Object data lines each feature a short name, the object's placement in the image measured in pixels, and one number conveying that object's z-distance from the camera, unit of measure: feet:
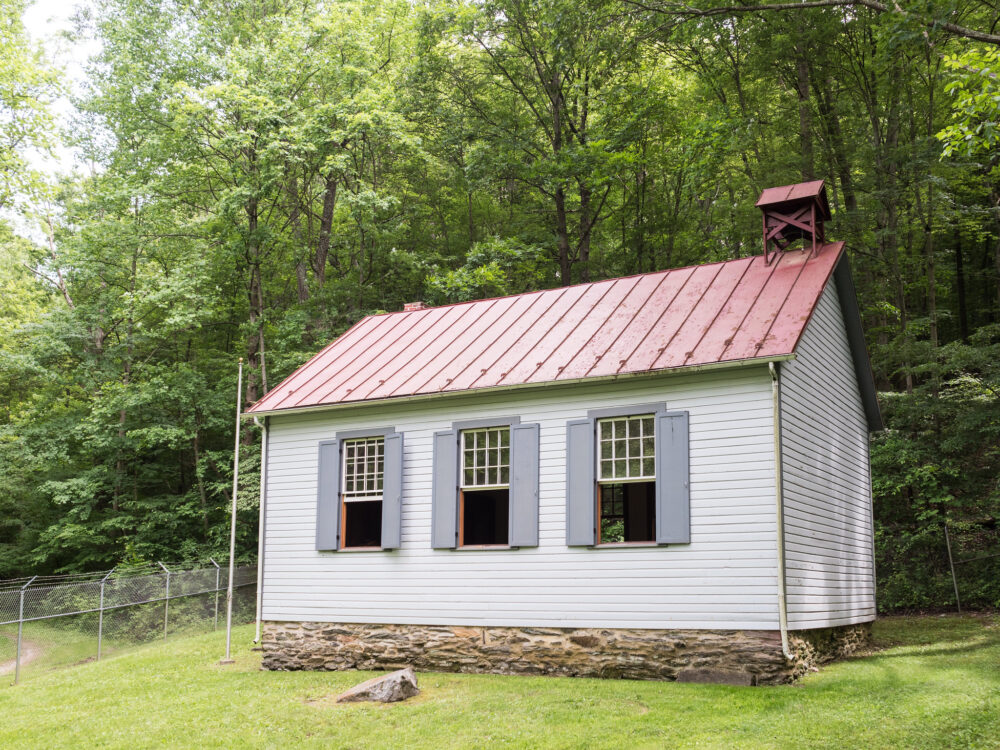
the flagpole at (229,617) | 44.79
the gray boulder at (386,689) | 34.99
